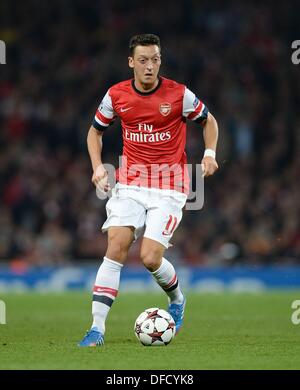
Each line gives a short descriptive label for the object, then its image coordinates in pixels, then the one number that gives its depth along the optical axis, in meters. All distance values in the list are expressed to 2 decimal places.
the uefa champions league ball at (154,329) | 15.84
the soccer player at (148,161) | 16.25
